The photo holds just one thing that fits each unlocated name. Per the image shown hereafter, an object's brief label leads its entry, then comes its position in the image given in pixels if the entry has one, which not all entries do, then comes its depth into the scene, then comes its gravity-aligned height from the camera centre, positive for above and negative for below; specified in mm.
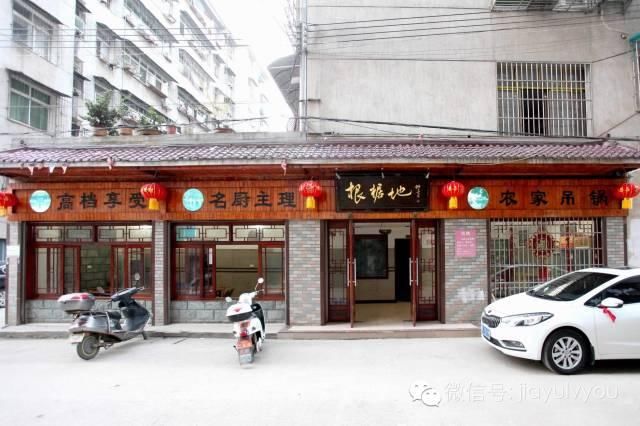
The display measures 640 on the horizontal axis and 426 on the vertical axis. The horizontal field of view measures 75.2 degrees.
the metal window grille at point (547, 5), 9852 +5435
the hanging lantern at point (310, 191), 8297 +875
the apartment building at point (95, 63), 16609 +8916
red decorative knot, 9031 -260
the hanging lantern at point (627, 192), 8391 +782
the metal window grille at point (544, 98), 10031 +3241
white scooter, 6195 -1420
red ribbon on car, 5613 -1112
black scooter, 6730 -1440
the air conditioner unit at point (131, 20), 23062 +12236
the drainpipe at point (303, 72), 9802 +3923
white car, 5617 -1313
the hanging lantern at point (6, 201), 8859 +808
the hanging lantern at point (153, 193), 8391 +893
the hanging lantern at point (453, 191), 8289 +837
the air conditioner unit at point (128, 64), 22284 +9435
